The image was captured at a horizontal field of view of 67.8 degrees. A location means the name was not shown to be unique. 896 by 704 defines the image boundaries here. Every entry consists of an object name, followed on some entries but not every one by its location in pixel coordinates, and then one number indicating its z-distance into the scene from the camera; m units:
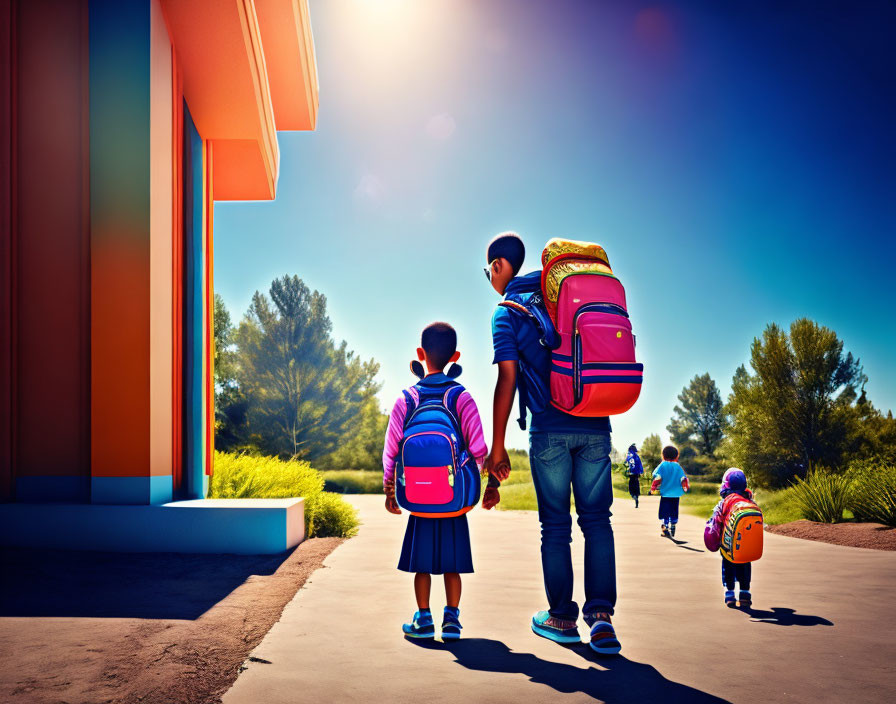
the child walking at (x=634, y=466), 14.75
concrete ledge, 6.13
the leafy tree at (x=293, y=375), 30.94
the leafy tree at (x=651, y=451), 42.46
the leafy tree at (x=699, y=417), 52.81
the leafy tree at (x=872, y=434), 21.89
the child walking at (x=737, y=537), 4.72
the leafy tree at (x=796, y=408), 22.53
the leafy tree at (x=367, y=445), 35.28
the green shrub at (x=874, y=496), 9.12
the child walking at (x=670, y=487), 9.44
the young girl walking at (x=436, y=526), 3.68
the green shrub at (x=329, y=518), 8.60
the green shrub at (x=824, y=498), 10.25
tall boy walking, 3.55
